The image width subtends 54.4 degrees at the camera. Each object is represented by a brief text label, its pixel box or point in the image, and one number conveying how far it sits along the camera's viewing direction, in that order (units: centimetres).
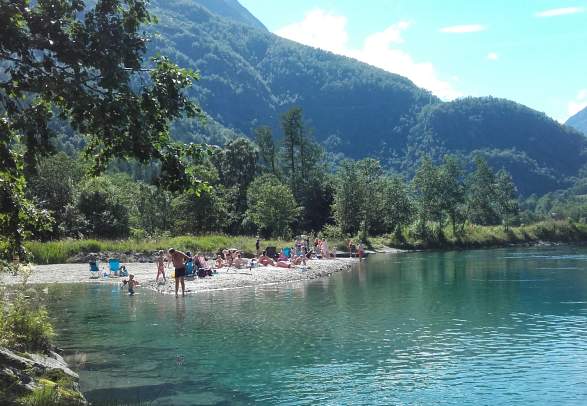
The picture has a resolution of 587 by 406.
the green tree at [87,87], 1110
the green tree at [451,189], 9412
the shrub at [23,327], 1301
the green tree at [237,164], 10094
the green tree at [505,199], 10153
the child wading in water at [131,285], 3020
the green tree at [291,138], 10519
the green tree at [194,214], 6800
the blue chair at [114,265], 3997
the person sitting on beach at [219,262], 4219
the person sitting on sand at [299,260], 4631
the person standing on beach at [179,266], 2722
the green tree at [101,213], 5922
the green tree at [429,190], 9344
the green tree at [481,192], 10656
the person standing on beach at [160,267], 3407
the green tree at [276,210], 7300
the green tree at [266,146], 10869
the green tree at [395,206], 9525
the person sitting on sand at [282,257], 4695
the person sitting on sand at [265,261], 4590
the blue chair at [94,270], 3900
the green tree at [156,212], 7019
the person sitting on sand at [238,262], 4269
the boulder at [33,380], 988
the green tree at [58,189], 5753
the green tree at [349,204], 8506
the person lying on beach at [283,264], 4462
